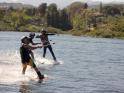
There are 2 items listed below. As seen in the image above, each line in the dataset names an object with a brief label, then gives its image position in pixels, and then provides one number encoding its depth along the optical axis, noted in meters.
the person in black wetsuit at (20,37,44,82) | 24.20
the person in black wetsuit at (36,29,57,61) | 32.95
